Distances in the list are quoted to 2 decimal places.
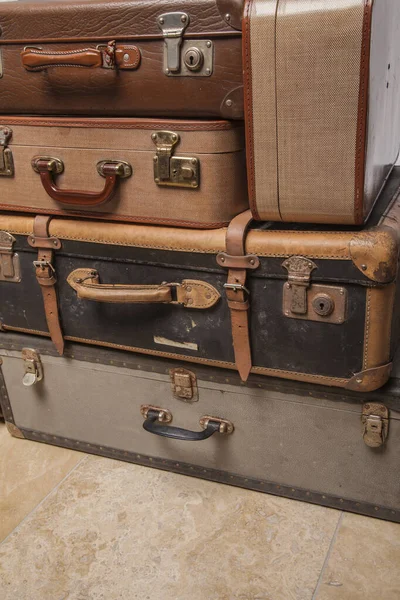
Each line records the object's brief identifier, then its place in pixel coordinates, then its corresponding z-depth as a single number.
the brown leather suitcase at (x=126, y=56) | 1.44
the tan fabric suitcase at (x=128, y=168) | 1.52
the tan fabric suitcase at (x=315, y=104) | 1.27
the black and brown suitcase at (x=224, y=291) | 1.44
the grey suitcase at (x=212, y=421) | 1.61
